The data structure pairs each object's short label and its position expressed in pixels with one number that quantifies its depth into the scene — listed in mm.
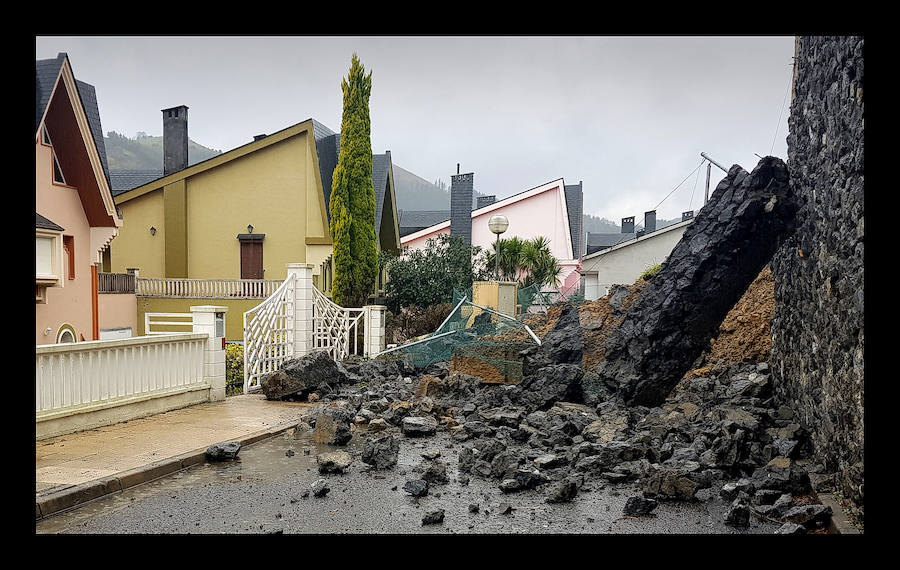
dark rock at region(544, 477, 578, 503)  5266
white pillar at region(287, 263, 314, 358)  12938
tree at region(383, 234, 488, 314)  21375
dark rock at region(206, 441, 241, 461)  6516
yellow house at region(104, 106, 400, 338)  21219
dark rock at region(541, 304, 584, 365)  11102
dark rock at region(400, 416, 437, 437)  7883
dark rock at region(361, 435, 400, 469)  6344
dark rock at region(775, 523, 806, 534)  4262
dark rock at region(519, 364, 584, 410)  9133
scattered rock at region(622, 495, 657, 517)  4914
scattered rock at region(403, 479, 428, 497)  5391
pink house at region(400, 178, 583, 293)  33125
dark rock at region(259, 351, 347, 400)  10352
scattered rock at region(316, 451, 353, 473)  6137
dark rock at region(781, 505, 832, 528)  4430
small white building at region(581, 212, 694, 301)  26297
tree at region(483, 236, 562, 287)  28000
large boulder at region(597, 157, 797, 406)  7934
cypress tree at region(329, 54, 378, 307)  18250
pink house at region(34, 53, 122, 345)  12688
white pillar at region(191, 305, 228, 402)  9734
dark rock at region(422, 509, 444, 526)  4645
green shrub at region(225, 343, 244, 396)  12891
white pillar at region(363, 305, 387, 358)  15273
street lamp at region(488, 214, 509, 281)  16166
